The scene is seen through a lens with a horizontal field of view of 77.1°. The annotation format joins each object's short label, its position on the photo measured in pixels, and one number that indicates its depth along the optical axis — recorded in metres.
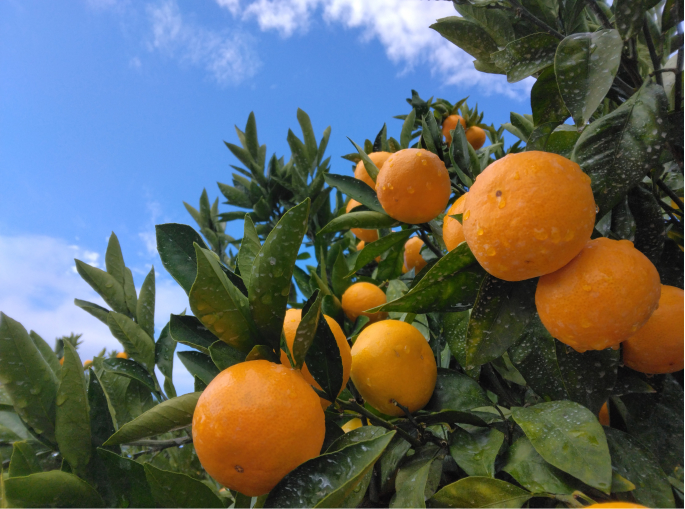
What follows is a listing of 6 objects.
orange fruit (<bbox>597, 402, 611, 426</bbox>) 0.37
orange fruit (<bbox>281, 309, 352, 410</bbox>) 0.27
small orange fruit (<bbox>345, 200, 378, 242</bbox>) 0.61
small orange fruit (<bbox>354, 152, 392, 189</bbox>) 0.57
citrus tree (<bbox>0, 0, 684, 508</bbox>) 0.22
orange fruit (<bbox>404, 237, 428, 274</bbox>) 0.60
